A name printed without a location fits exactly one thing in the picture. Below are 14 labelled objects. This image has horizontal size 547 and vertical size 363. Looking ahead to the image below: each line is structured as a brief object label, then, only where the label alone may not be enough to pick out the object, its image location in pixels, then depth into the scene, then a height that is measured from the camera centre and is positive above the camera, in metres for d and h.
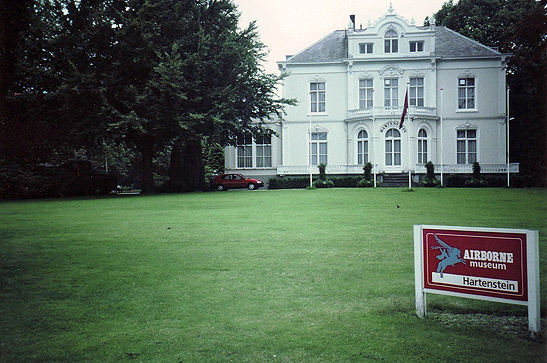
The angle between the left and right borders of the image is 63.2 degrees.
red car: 35.12 -0.94
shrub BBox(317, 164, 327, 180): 33.03 -0.21
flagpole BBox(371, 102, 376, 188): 35.47 +2.04
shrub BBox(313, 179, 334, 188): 32.06 -1.01
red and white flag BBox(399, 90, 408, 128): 27.98 +3.78
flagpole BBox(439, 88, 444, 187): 33.79 +3.57
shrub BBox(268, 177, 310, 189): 34.44 -0.99
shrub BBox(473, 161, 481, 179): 31.82 -0.38
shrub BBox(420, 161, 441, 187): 30.99 -0.86
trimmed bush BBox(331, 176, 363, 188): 33.25 -0.93
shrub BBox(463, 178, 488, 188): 30.64 -1.19
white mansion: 35.81 +5.50
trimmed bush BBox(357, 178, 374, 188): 32.16 -1.08
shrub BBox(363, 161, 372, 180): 32.94 -0.20
